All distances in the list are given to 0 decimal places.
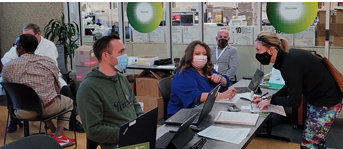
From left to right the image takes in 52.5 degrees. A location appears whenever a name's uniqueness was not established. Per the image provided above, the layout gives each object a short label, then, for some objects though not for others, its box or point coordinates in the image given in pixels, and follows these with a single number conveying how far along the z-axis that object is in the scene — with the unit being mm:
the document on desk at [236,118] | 2464
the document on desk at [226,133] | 2141
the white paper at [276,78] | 4023
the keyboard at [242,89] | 3594
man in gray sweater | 4945
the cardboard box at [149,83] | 5176
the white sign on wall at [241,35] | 5332
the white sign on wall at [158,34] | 5969
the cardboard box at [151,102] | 5061
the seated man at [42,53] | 4516
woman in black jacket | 2553
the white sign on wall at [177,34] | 5896
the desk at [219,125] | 2053
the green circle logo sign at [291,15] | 4820
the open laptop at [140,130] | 1553
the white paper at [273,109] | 2746
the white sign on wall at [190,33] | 5758
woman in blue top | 3076
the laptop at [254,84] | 3480
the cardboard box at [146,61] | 5402
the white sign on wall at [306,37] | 4898
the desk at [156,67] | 5117
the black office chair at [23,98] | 3393
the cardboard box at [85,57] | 5820
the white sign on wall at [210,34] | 5609
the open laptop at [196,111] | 2406
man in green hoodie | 2141
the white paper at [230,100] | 3165
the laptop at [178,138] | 1987
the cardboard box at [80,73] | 5914
